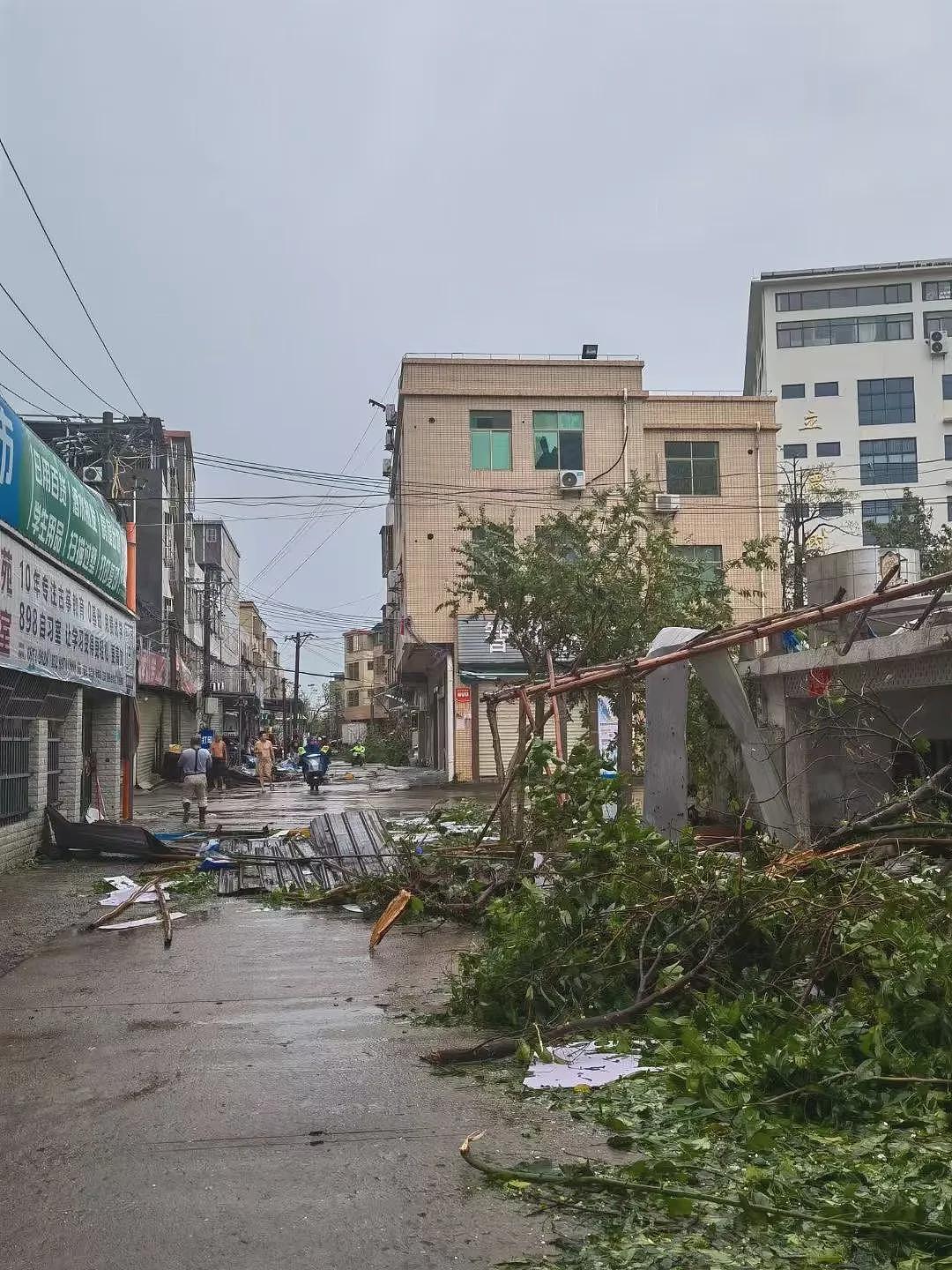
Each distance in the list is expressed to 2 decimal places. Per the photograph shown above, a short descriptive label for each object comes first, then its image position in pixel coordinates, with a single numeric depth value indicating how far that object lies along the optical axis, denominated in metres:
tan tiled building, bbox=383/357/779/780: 34.31
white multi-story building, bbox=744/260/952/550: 69.25
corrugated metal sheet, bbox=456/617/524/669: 34.19
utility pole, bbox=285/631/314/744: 77.37
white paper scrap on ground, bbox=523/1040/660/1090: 5.24
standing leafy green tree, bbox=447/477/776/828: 18.56
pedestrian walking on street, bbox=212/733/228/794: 35.03
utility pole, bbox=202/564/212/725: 47.84
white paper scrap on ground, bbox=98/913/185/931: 10.37
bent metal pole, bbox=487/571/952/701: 8.39
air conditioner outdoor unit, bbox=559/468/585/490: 34.12
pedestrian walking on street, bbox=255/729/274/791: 35.03
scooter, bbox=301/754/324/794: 31.36
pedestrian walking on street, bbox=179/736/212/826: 22.11
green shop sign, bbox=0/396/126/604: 13.16
